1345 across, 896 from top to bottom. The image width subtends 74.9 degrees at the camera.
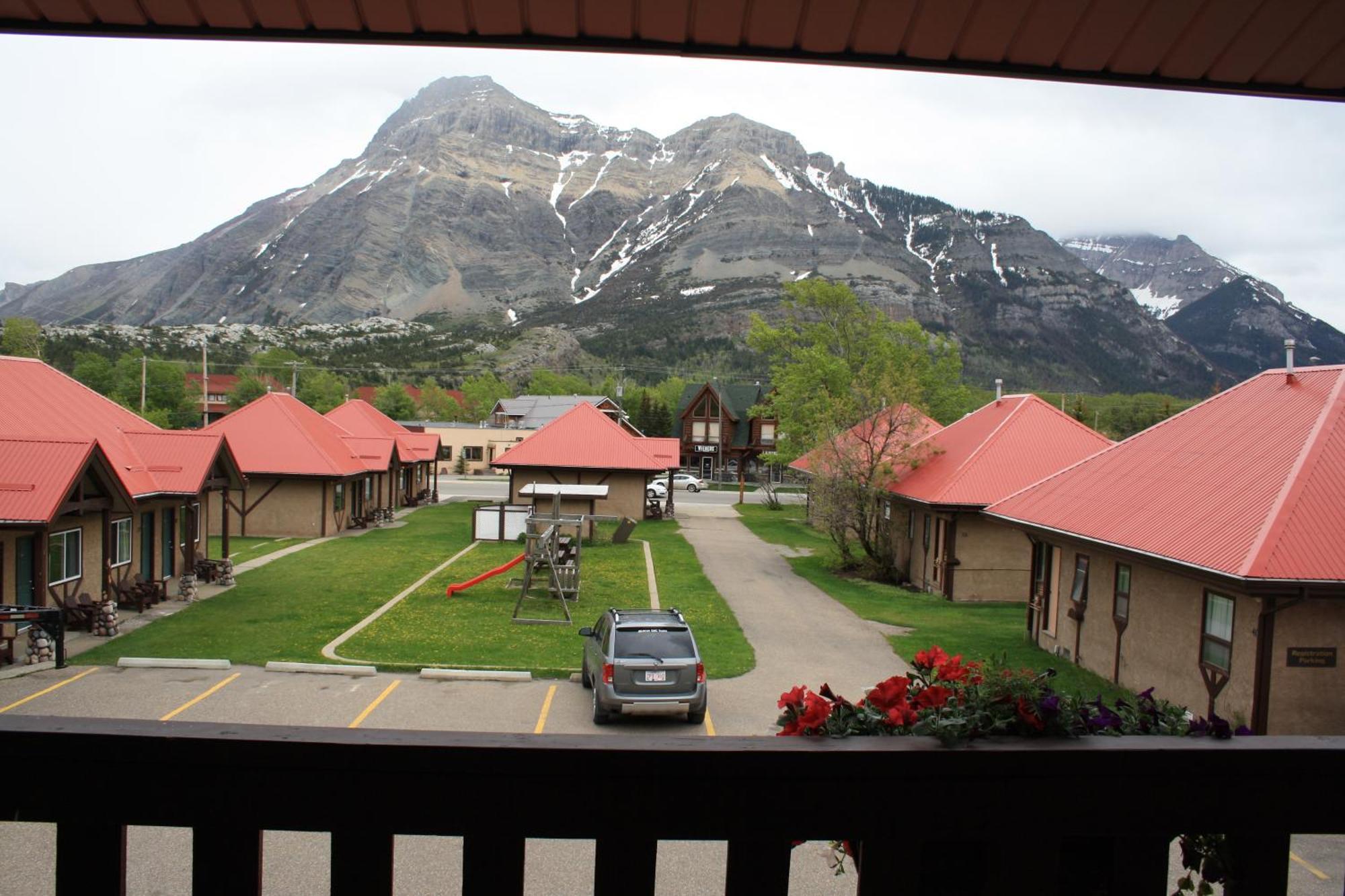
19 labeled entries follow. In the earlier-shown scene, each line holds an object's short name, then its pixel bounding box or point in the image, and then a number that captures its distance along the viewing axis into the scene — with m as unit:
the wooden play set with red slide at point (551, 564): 21.69
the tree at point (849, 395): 29.61
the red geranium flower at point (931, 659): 3.51
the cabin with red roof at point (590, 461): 40.66
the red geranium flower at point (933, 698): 2.73
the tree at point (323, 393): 84.56
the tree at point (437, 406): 99.38
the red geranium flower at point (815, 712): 2.54
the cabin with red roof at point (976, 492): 25.38
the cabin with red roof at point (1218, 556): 12.40
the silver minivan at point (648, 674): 13.27
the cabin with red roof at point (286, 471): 35.31
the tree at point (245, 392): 76.31
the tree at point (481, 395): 102.75
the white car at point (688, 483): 67.38
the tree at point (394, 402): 89.06
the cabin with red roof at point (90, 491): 16.92
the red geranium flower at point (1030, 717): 2.54
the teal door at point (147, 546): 22.58
